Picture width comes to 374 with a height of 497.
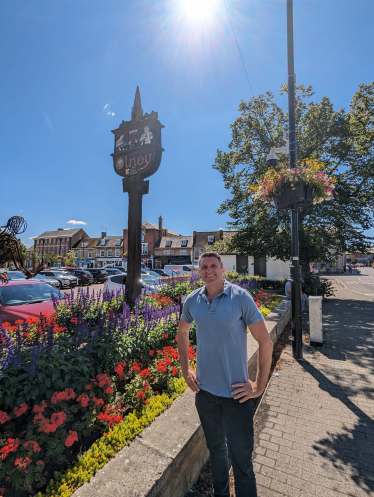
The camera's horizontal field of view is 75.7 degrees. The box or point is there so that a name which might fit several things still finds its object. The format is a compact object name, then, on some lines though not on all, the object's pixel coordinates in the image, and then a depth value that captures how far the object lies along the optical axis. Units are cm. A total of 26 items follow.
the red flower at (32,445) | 178
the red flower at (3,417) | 186
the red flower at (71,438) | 185
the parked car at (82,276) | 2516
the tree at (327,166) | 1305
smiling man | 180
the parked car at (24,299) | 502
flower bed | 176
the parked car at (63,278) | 2275
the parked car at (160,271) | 2861
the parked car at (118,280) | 1075
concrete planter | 157
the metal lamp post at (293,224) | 512
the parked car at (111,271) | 2940
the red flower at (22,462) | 167
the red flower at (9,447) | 167
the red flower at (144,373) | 284
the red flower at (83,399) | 217
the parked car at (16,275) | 1726
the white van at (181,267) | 3605
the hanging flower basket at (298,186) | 477
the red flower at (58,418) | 194
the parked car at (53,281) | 2115
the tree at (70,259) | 5487
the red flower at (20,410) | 194
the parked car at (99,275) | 2803
